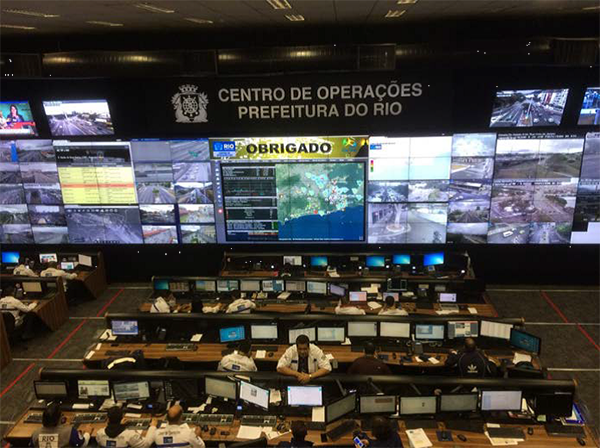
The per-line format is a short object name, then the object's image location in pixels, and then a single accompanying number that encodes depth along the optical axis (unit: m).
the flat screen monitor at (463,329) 6.38
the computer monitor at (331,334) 6.47
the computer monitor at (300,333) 6.38
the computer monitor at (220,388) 5.14
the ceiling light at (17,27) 5.98
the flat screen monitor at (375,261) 8.84
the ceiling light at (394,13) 5.90
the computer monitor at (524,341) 5.89
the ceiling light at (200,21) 5.94
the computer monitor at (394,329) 6.46
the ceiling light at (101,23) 5.97
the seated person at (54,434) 4.55
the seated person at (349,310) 6.97
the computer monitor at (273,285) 8.00
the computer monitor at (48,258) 9.54
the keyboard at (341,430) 4.71
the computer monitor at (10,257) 9.62
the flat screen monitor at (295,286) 7.99
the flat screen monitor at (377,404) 4.93
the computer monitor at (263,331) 6.55
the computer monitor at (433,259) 8.73
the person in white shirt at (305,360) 5.54
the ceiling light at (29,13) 4.61
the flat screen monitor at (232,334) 6.54
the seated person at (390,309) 6.95
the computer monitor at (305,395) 5.04
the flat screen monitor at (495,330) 6.22
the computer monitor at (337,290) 7.87
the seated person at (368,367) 5.49
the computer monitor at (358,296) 7.72
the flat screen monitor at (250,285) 8.00
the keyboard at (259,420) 4.97
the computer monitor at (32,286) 8.30
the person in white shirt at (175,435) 4.49
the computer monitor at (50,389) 5.34
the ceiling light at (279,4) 4.70
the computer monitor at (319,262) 8.94
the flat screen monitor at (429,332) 6.47
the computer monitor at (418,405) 4.89
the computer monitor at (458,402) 4.88
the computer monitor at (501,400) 4.89
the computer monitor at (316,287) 7.92
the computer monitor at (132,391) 5.29
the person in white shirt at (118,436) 4.58
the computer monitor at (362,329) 6.48
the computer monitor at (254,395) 5.04
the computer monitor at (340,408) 4.80
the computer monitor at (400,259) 8.77
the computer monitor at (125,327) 6.76
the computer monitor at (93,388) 5.35
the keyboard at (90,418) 5.11
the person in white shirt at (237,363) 5.70
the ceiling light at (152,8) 4.55
